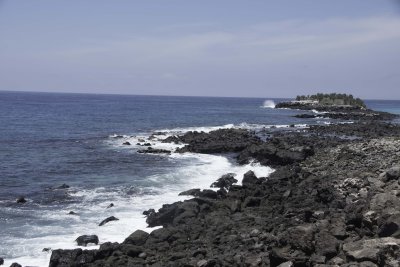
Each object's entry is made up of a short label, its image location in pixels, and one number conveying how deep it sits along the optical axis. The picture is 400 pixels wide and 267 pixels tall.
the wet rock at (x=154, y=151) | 45.16
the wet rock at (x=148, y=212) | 22.74
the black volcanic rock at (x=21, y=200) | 25.66
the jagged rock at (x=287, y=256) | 13.78
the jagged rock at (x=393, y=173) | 21.69
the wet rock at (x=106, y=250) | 16.69
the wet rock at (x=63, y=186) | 29.62
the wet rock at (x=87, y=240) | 18.59
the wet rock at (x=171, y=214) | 21.08
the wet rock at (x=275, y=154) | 36.12
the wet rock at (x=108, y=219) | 21.40
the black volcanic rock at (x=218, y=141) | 45.84
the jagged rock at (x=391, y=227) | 14.11
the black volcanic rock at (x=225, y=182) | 28.88
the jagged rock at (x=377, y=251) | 12.72
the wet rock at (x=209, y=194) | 25.08
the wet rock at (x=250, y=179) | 27.48
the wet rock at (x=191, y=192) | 26.16
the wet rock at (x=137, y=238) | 17.91
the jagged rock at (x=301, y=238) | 14.48
